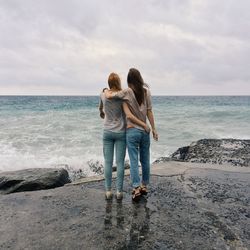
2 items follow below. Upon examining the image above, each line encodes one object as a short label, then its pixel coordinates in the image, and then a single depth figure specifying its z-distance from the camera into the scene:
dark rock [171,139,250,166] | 9.86
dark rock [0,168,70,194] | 6.77
